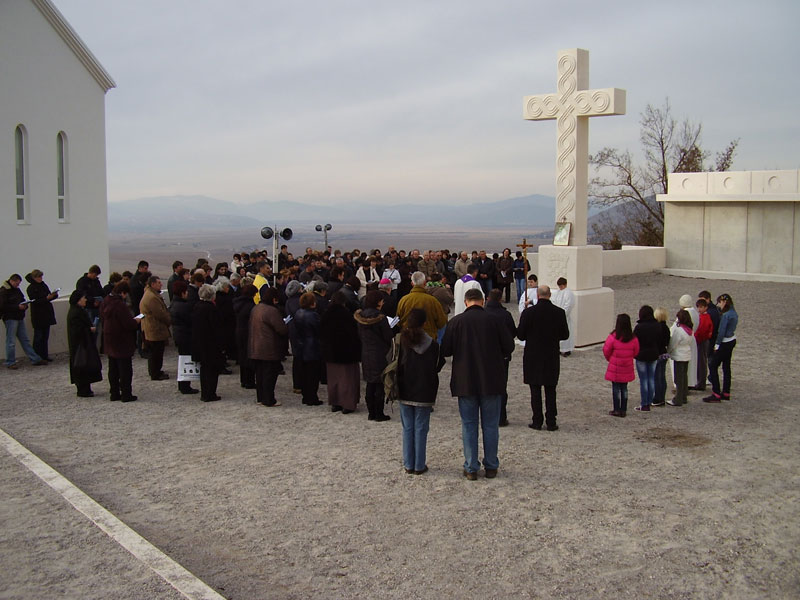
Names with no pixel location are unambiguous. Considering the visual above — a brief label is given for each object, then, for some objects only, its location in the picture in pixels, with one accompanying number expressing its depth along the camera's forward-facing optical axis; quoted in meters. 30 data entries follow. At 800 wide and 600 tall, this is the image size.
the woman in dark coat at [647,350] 10.30
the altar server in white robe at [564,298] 14.06
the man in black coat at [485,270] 21.72
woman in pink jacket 9.98
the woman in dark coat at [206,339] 11.09
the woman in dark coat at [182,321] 11.53
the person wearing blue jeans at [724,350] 10.98
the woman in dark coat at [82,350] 11.24
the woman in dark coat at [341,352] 10.26
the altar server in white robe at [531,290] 13.68
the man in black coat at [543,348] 9.33
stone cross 15.21
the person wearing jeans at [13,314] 13.35
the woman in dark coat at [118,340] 10.96
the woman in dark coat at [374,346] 9.92
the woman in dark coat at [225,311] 12.79
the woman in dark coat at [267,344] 10.84
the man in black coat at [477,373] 7.47
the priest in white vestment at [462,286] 13.45
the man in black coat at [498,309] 9.09
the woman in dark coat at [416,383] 7.62
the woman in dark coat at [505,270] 22.23
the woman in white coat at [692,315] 11.08
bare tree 41.38
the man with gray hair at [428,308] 10.22
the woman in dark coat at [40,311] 13.70
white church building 19.61
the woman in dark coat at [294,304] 11.71
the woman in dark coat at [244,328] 12.02
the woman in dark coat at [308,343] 10.92
